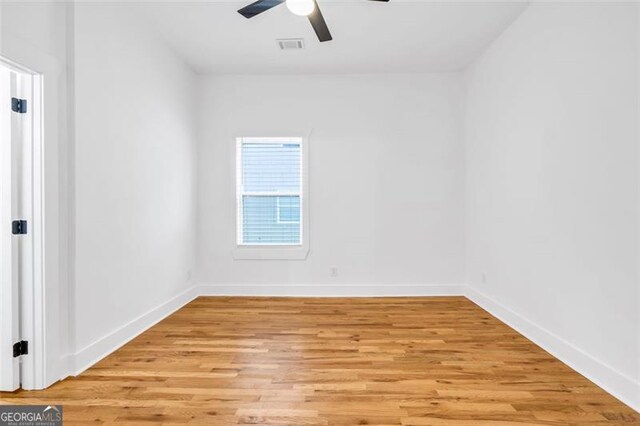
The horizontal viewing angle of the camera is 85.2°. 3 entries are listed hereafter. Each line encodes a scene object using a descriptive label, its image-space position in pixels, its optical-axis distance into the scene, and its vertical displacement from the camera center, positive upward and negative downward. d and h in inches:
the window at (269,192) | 189.9 +8.1
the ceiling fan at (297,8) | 98.7 +57.8
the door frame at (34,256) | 86.4 -12.5
